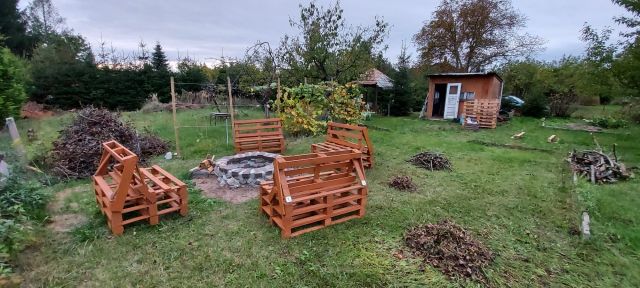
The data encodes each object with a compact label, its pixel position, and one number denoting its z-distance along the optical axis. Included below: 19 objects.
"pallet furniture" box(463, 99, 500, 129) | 12.41
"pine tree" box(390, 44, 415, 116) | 15.78
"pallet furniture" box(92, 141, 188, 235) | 3.27
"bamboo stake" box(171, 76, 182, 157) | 6.82
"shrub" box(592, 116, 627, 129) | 12.98
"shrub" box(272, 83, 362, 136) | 8.87
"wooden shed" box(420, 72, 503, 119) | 14.23
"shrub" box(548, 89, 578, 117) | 16.12
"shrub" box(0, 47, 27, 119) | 6.91
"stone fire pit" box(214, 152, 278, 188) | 5.19
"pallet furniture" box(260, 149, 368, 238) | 3.39
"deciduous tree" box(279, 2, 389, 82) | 13.23
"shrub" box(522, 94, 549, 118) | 15.73
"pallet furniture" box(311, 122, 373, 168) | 5.91
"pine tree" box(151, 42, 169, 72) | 19.55
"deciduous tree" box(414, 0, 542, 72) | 20.23
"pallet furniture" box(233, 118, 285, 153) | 7.15
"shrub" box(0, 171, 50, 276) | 2.72
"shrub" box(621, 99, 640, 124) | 13.91
